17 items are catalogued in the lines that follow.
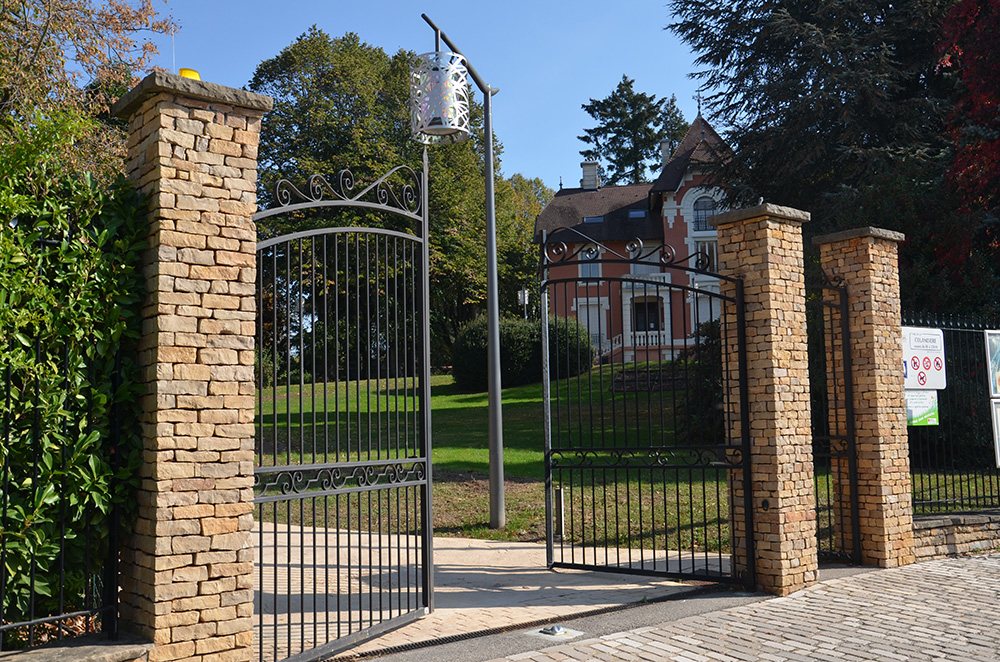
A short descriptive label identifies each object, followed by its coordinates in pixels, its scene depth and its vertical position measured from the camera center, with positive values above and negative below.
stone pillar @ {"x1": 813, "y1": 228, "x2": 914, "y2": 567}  8.62 -0.03
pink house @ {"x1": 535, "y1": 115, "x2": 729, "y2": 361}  36.09 +9.88
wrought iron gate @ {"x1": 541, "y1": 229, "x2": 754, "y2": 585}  7.68 -1.34
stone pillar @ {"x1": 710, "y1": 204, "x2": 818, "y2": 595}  7.43 +0.02
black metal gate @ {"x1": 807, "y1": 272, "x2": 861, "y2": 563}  8.77 -0.38
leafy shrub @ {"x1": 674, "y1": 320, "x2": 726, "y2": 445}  16.05 -0.14
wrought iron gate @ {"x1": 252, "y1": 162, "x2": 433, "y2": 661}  5.28 -0.55
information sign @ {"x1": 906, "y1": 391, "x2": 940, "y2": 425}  9.28 -0.18
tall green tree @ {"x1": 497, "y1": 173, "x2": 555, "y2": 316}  42.12 +7.87
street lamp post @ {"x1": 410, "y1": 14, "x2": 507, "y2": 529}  8.23 +3.21
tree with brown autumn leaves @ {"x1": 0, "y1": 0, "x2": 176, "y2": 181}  10.66 +5.26
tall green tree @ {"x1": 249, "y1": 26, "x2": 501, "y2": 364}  29.59 +10.63
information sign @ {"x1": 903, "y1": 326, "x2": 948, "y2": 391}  9.29 +0.39
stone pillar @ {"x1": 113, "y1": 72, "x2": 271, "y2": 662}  4.35 +0.18
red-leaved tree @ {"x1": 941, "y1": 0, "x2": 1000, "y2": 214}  14.31 +5.53
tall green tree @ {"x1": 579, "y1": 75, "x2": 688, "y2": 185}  56.84 +19.70
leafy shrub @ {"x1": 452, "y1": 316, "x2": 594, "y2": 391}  29.09 +1.78
